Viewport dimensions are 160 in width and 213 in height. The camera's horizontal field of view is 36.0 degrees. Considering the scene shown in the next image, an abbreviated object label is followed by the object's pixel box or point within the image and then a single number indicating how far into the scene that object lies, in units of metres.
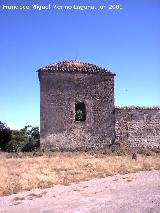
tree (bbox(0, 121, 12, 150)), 20.00
